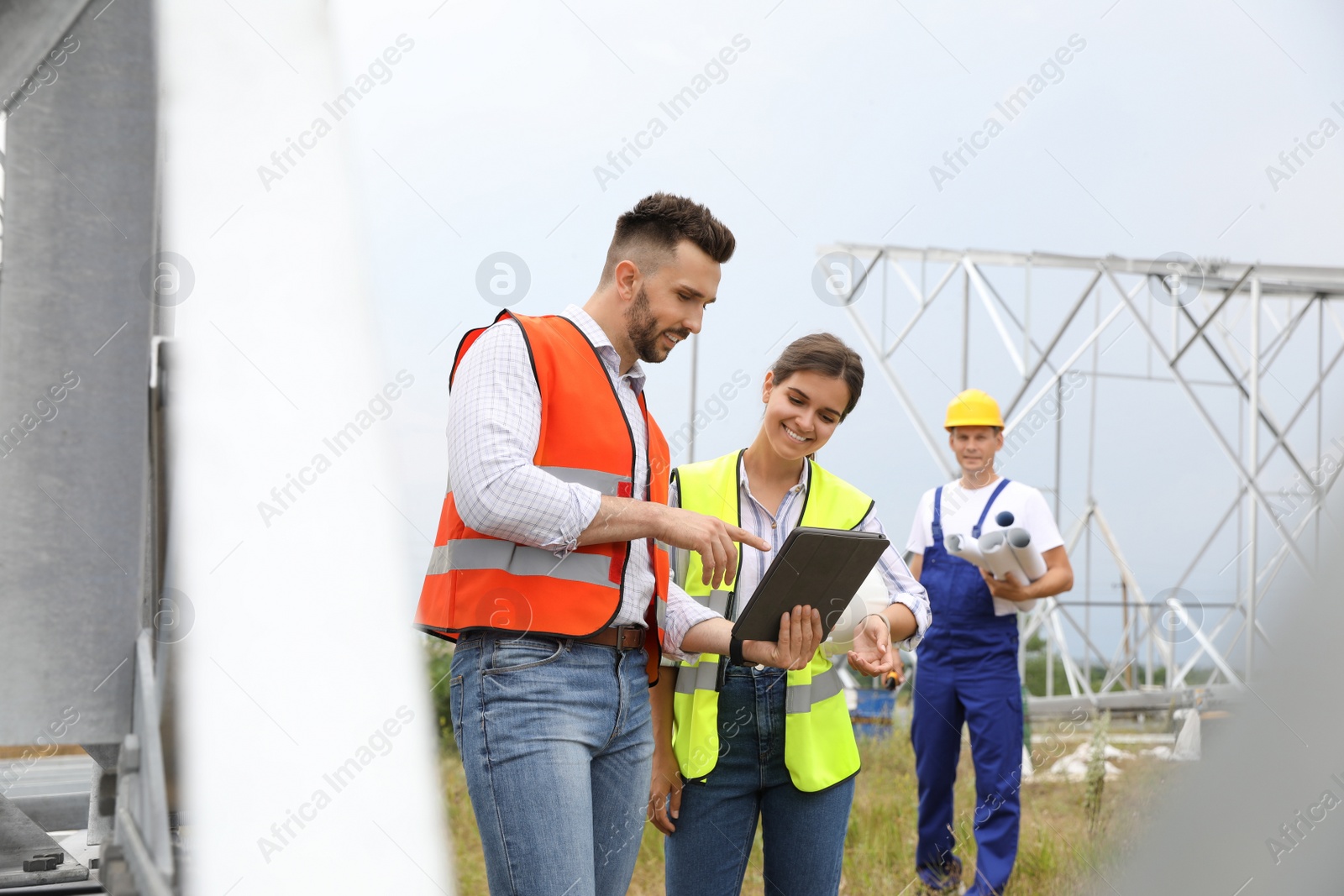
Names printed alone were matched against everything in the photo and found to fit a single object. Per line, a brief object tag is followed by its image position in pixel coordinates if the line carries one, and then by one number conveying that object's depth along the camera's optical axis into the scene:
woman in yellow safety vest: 4.64
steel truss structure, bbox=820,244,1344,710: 15.04
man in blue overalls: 8.07
